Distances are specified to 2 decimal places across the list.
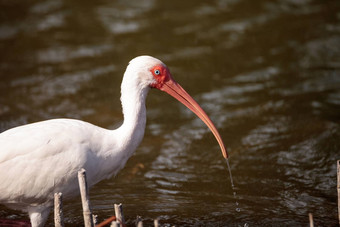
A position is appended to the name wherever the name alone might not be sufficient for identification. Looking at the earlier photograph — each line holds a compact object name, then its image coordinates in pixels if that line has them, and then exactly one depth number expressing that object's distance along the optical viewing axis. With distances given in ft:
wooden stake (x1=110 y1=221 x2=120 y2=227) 35.04
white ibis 43.62
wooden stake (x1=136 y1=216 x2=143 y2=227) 35.63
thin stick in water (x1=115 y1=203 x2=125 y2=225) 37.12
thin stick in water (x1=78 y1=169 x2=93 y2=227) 36.83
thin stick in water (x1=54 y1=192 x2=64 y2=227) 37.78
